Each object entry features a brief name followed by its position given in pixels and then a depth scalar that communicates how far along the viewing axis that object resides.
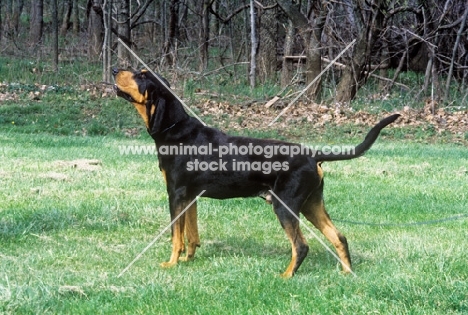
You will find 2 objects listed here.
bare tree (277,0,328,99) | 18.02
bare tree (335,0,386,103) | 17.12
